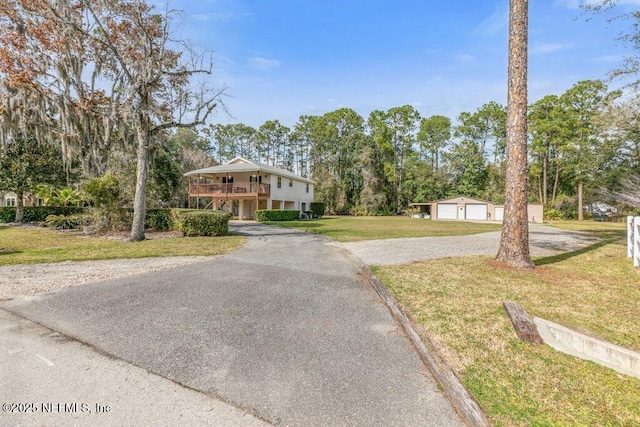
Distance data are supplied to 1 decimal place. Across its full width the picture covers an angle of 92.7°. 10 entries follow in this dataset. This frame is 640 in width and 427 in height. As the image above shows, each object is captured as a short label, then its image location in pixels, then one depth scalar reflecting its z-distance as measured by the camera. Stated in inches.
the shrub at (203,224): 480.1
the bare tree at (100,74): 448.5
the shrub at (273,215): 883.4
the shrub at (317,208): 1220.8
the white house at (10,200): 1291.7
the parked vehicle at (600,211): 1305.0
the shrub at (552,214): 1258.0
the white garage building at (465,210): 1244.5
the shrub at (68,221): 532.0
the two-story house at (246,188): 957.8
